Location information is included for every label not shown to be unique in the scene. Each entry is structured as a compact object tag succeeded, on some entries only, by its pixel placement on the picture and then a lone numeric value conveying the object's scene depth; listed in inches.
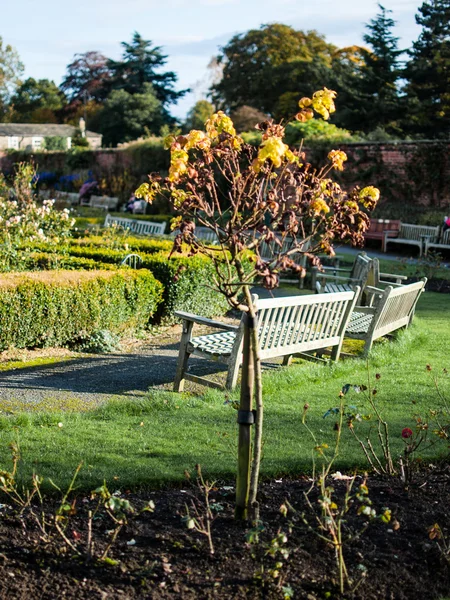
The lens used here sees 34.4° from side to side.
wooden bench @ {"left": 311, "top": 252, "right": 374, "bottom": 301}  362.6
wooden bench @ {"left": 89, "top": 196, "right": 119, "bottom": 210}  1243.4
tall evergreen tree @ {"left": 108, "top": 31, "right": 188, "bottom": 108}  2309.3
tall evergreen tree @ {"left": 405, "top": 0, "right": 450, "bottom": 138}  1334.9
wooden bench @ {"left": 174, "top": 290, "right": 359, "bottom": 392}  236.8
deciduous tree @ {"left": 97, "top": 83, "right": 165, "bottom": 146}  2085.4
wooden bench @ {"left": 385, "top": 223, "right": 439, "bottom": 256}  768.9
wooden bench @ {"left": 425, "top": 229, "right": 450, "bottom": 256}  744.1
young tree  123.7
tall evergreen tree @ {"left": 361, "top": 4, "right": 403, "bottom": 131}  1387.8
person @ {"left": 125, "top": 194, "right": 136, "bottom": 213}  1072.2
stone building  2300.7
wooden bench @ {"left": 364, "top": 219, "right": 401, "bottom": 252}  824.3
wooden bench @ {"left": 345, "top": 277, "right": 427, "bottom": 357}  286.5
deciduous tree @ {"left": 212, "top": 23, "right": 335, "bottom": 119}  1619.1
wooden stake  132.1
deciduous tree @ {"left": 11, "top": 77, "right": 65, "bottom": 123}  2834.6
